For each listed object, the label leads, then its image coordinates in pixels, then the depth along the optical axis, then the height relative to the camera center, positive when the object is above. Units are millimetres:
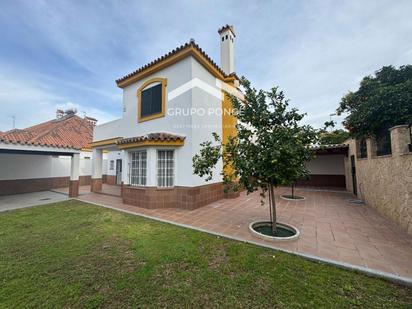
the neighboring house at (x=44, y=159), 9841 +549
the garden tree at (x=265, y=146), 4531 +517
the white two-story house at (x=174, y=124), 8242 +2318
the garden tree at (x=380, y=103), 6312 +2443
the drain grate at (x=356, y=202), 9125 -2159
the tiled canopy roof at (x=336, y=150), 12395 +1105
